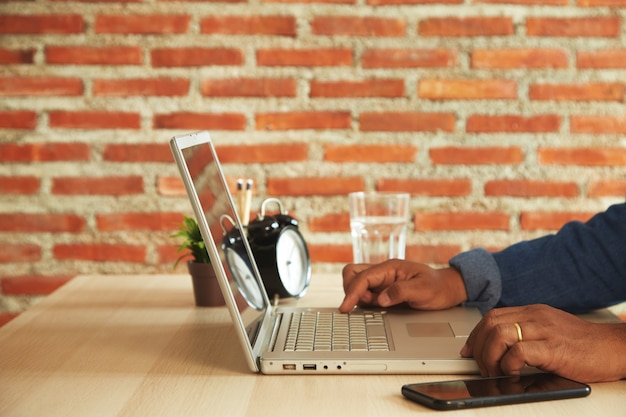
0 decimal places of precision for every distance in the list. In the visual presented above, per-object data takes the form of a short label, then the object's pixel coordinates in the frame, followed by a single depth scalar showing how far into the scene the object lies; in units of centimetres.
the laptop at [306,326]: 90
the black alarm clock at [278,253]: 129
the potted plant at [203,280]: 129
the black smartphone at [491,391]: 78
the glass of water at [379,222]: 142
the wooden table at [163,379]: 80
